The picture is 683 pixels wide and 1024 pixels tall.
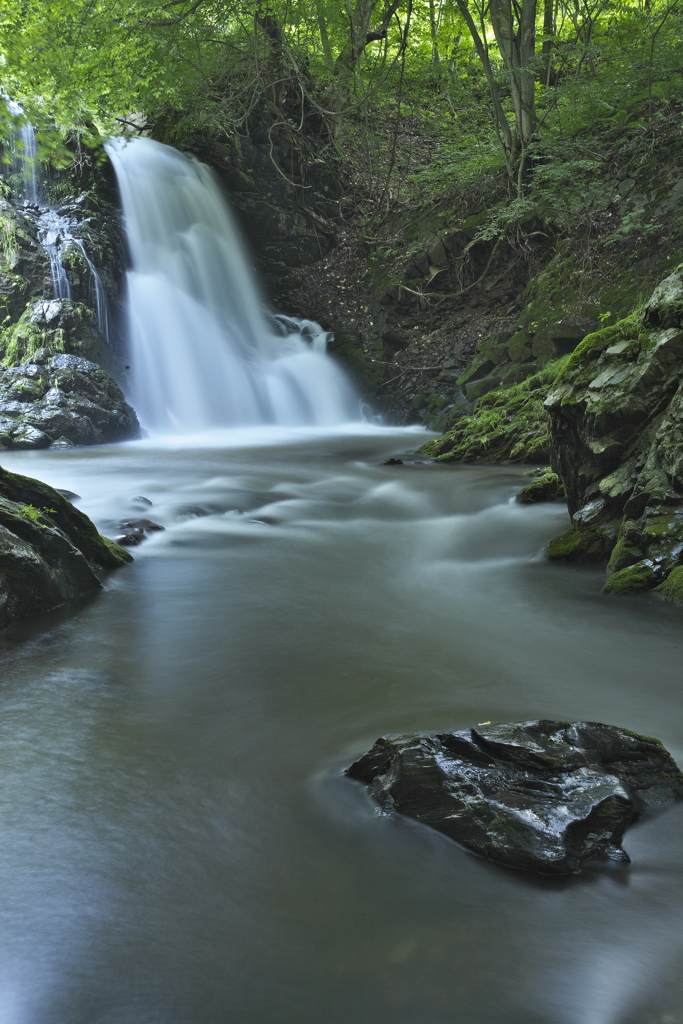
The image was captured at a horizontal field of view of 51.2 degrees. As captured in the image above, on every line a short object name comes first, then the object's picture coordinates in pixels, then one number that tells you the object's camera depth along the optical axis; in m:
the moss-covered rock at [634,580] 4.77
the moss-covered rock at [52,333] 12.46
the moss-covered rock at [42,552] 4.41
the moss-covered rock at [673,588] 4.52
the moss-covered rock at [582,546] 5.44
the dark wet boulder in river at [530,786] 2.25
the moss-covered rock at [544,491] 7.22
